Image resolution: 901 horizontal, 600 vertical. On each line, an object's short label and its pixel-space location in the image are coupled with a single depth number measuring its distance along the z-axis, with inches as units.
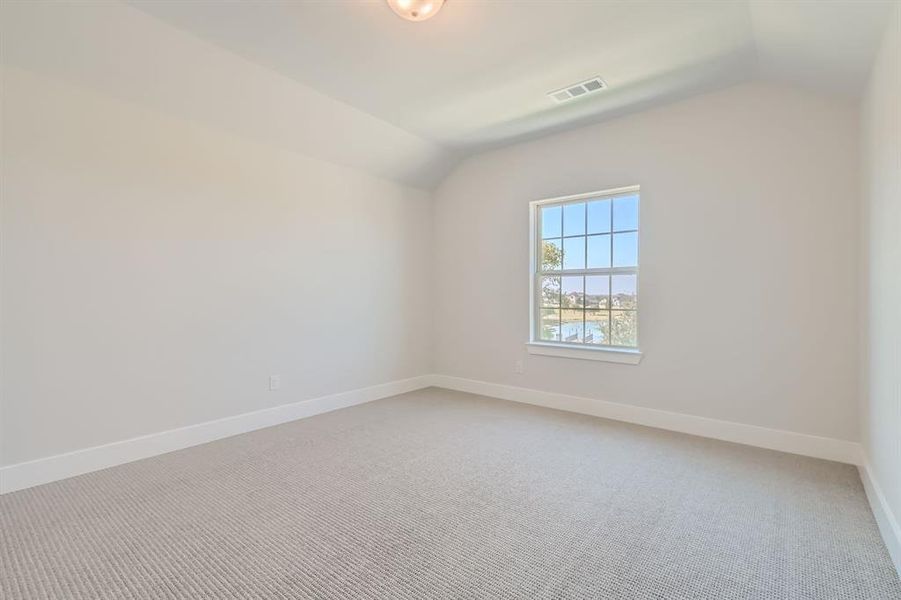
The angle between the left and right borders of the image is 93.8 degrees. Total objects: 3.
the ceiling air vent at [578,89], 122.0
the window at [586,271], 149.3
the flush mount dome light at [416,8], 84.1
